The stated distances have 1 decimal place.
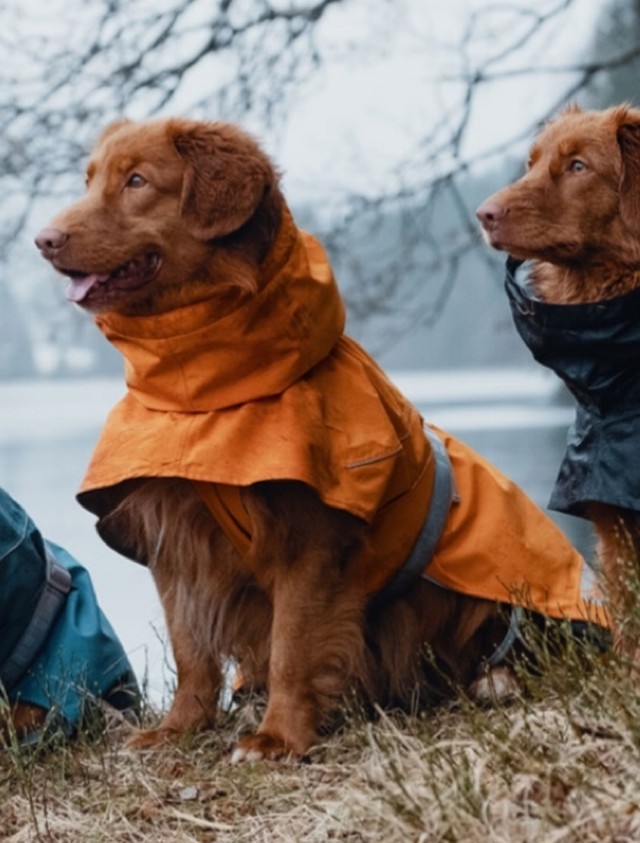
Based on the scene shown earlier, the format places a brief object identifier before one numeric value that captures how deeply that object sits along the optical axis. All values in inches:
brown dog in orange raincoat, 179.0
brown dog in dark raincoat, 182.7
